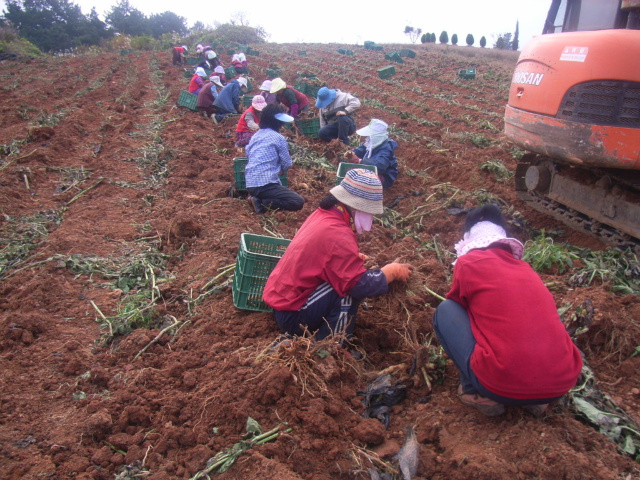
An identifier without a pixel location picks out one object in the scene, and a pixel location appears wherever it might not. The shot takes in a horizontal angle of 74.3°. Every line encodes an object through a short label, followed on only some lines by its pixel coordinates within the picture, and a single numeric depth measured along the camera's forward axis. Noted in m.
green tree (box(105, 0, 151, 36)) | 48.16
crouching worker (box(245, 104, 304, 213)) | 5.63
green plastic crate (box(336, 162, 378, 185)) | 5.85
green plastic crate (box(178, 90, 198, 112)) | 11.74
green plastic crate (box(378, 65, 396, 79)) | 17.92
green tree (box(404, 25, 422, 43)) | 51.19
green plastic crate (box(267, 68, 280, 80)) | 19.10
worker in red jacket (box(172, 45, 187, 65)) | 22.36
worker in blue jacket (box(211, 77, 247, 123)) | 10.66
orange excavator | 3.62
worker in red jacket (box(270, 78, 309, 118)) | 9.51
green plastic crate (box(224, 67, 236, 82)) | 18.20
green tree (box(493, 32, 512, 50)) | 41.66
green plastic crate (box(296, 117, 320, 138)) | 9.23
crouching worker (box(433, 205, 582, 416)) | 2.07
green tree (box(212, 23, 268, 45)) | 41.09
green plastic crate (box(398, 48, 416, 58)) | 25.57
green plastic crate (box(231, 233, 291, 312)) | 3.37
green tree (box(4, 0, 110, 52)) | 39.44
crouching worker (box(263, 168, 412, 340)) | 2.82
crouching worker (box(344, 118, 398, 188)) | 6.43
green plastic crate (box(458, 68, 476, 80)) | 17.36
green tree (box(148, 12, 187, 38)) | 51.38
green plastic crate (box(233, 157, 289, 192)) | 6.04
